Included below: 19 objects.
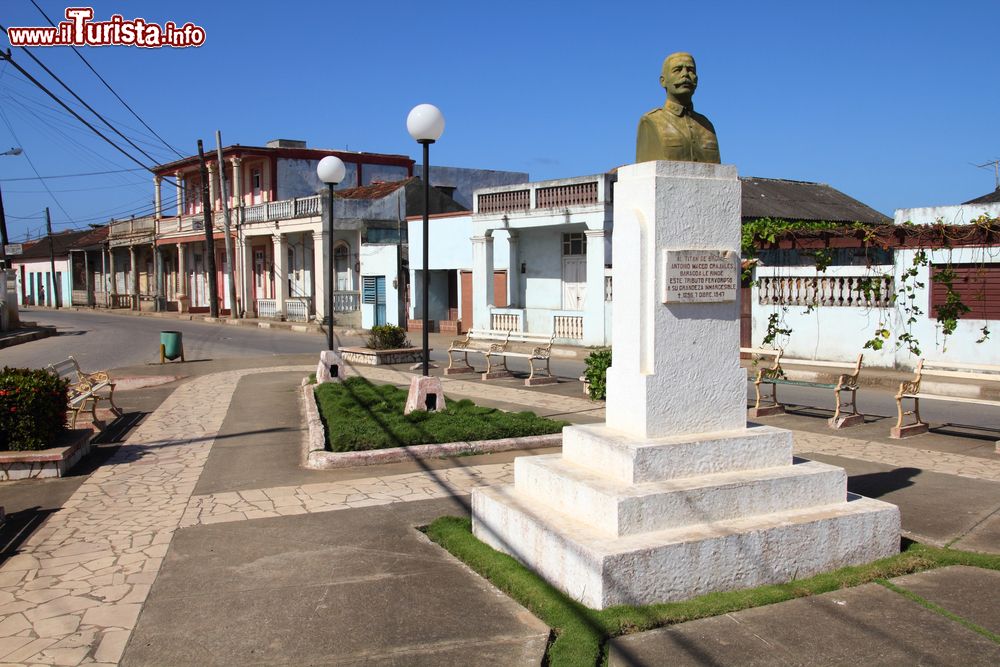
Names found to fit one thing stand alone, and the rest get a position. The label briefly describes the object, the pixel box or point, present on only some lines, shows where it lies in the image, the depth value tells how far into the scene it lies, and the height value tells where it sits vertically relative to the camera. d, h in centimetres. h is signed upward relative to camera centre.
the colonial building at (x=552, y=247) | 2314 +142
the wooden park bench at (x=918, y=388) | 989 -119
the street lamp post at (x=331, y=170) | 1477 +219
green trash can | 2070 -119
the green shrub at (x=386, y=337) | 2031 -102
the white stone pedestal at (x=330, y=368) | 1483 -127
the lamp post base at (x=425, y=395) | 1096 -132
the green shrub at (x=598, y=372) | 1290 -122
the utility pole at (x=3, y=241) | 3105 +223
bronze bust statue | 591 +116
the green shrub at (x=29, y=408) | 835 -110
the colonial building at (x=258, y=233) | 3625 +318
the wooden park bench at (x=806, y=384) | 1084 -128
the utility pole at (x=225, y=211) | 3858 +395
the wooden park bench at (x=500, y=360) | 1588 -145
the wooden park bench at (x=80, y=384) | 1059 -117
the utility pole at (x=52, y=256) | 6406 +320
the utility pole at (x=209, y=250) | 3944 +219
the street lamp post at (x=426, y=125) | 1066 +214
